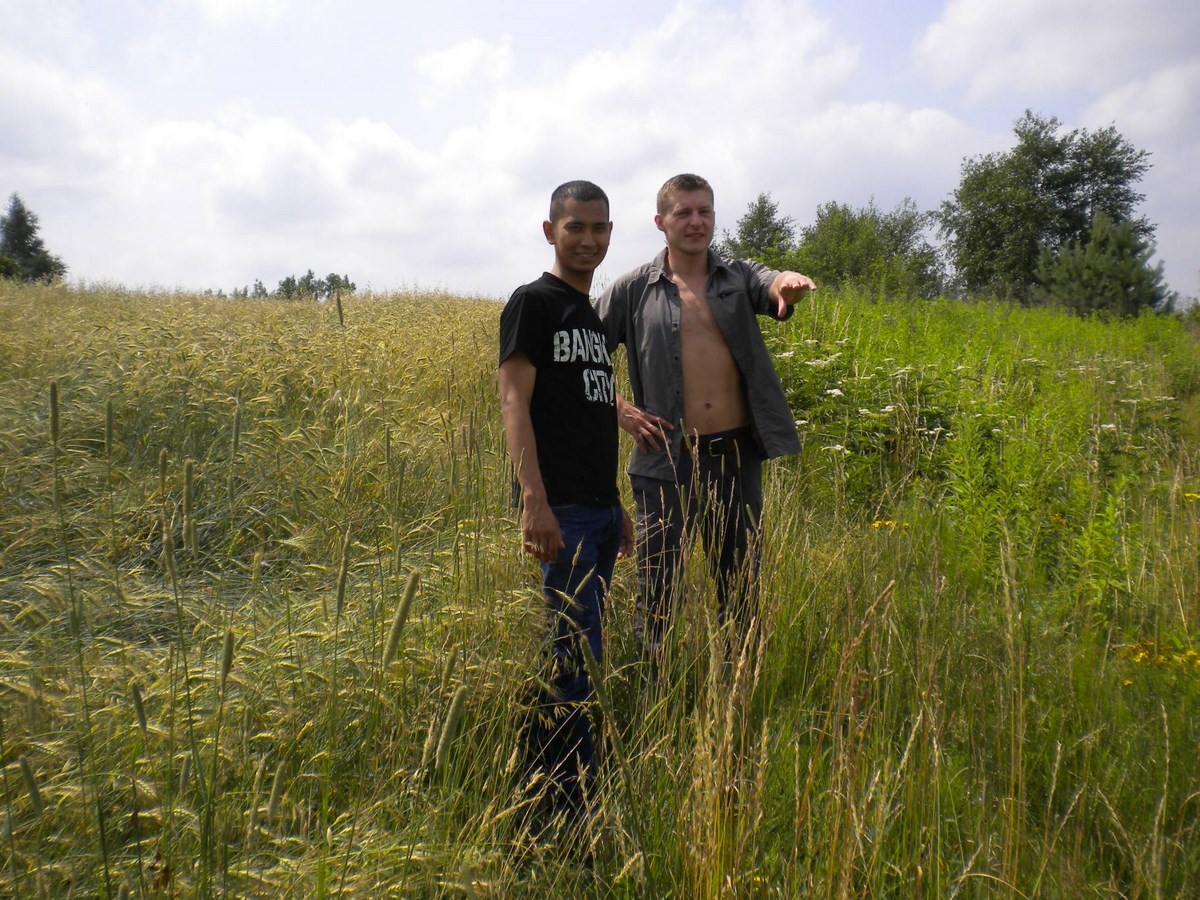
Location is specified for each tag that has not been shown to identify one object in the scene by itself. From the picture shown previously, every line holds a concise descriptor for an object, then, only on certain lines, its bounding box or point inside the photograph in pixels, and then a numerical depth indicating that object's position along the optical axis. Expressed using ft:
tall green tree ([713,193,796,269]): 146.61
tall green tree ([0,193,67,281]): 137.49
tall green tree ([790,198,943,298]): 139.03
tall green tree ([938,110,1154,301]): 132.26
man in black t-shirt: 8.01
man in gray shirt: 10.82
